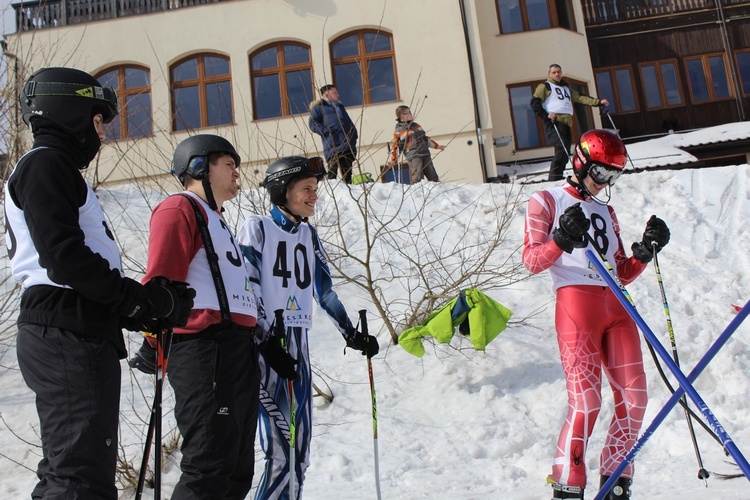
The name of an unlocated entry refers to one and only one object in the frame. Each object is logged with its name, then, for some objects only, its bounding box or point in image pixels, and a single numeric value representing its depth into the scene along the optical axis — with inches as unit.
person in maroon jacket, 113.4
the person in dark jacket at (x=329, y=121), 381.4
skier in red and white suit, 143.9
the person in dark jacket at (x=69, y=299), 91.0
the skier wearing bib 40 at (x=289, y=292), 138.8
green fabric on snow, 242.4
